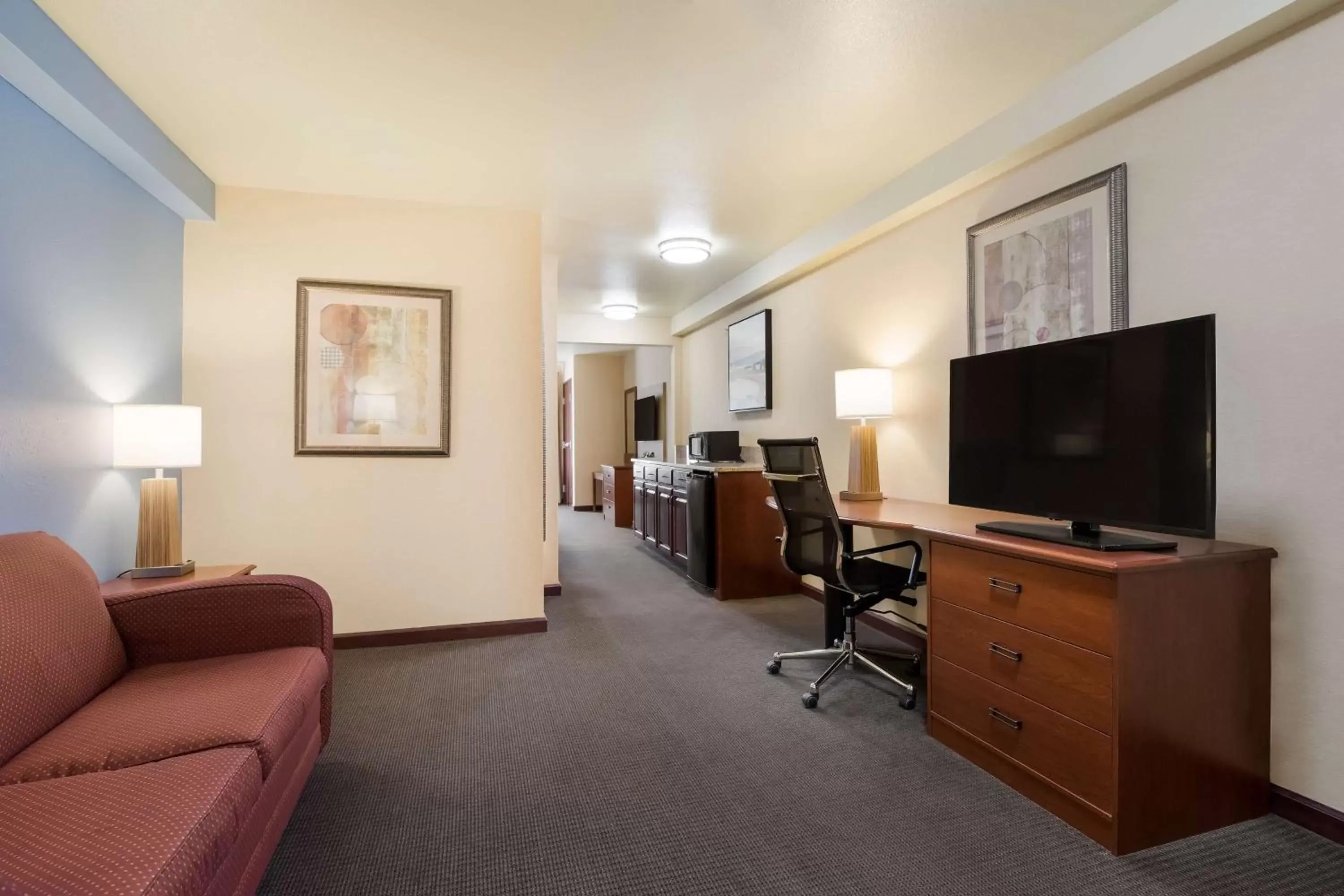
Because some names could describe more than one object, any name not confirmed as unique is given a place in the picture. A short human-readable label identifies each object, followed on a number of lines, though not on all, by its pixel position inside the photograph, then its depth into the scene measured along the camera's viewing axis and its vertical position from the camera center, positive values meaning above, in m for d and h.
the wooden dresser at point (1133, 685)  1.72 -0.68
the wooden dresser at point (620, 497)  8.47 -0.73
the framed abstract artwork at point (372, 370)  3.41 +0.38
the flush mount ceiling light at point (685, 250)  4.27 +1.27
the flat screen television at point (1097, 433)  1.75 +0.03
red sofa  1.04 -0.64
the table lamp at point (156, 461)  2.44 -0.08
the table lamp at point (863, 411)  3.47 +0.17
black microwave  5.44 -0.04
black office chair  2.73 -0.49
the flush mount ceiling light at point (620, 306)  6.06 +1.28
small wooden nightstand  2.16 -0.51
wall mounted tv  7.95 +0.28
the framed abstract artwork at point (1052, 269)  2.38 +0.71
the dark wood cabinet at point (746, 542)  4.53 -0.70
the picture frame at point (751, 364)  5.13 +0.64
